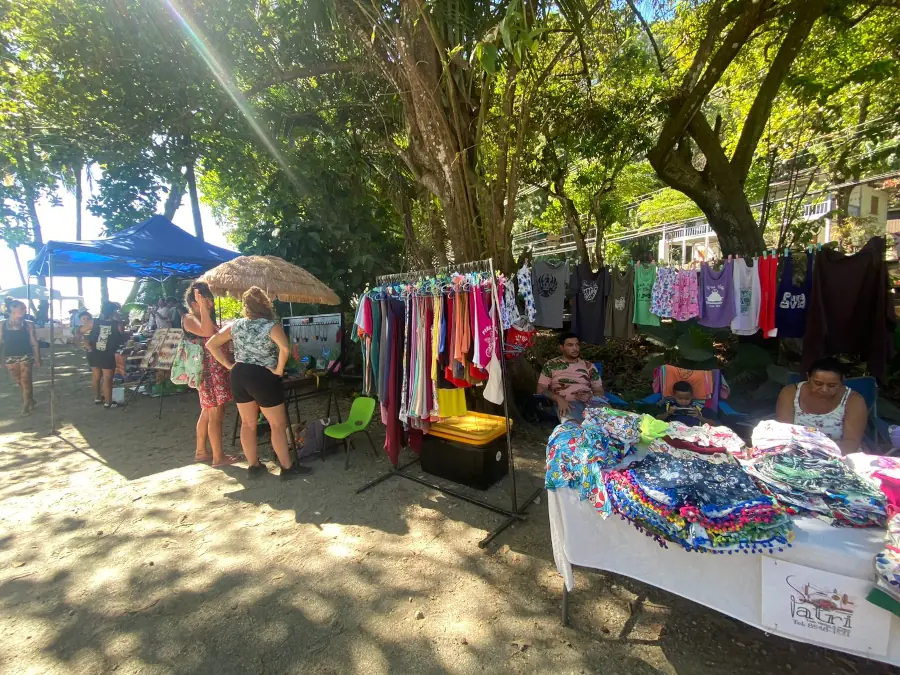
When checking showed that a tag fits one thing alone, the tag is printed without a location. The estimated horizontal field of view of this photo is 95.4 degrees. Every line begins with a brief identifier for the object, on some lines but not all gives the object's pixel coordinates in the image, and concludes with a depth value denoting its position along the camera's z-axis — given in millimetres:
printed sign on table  1605
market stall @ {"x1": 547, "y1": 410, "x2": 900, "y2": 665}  1666
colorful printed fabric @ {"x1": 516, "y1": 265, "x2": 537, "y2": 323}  4129
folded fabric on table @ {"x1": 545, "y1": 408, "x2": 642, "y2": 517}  2191
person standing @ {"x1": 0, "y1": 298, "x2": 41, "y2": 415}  6633
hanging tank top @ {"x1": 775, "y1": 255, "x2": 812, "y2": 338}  4250
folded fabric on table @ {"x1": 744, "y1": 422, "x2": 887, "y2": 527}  1777
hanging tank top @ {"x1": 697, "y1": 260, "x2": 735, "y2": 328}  4465
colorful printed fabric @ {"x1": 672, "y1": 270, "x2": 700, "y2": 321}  4602
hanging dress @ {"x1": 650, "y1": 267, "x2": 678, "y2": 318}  4668
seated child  3951
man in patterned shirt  4344
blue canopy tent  6711
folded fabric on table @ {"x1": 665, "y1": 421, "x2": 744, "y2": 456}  2395
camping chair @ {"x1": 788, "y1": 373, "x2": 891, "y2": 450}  3479
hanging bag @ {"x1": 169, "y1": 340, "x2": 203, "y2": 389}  4469
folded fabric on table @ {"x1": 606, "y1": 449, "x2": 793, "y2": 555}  1744
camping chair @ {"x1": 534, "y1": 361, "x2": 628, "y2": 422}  5393
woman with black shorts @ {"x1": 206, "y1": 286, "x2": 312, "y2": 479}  3891
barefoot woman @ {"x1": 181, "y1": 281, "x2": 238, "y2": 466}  4359
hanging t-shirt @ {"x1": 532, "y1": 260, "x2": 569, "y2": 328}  5207
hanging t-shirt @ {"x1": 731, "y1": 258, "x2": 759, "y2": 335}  4344
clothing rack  3164
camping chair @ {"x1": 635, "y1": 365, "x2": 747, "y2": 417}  4191
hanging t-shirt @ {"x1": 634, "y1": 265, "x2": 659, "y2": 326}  4852
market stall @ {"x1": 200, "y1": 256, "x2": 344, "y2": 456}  5227
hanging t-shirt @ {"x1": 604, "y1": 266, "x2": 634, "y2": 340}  5012
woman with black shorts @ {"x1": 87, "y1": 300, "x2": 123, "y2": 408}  7184
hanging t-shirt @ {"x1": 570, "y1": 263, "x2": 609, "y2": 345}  5094
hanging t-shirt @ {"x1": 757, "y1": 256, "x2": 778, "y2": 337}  4305
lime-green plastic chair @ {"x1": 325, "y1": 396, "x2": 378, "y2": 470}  4391
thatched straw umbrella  5262
